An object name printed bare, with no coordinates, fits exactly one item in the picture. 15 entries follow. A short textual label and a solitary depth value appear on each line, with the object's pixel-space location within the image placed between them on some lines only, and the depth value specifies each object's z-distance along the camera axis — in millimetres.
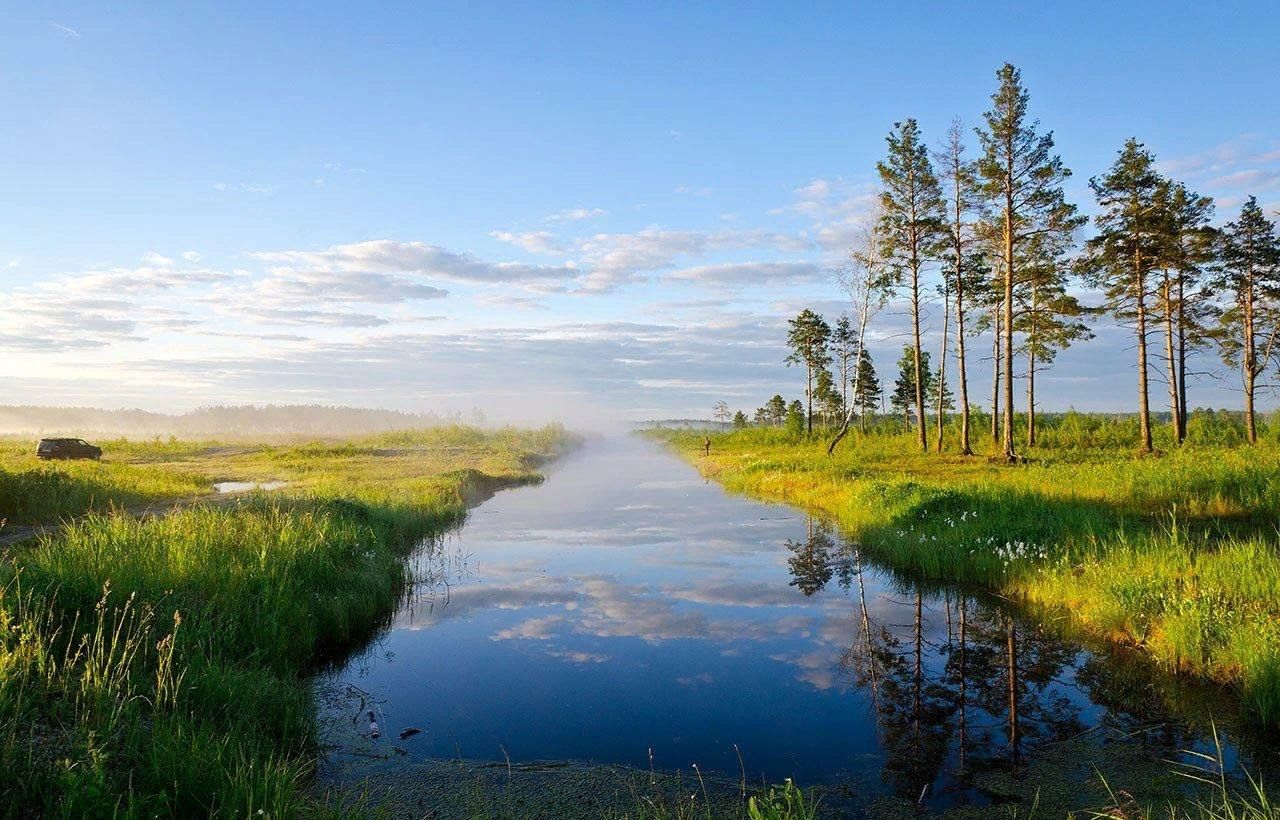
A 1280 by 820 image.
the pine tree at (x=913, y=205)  36344
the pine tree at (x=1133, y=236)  33688
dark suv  36156
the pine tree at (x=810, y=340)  61594
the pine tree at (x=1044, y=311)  34500
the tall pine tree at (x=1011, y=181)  29672
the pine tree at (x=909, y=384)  64100
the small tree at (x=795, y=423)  59219
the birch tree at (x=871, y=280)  38750
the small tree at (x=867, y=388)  75175
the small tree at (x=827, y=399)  71562
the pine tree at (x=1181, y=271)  34219
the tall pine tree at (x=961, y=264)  33344
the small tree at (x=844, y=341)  62219
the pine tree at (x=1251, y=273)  37875
